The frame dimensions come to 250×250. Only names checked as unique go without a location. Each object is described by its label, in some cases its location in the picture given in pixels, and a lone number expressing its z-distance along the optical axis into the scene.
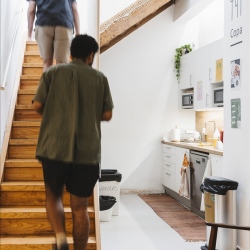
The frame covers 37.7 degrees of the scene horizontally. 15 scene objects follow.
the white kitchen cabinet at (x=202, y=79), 5.41
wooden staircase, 2.90
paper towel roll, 6.08
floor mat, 3.93
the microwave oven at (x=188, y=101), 5.95
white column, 3.18
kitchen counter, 4.19
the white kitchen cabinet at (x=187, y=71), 5.93
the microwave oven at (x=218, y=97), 4.98
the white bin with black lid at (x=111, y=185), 4.65
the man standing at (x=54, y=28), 3.53
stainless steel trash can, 3.21
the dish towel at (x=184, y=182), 4.97
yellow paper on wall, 5.01
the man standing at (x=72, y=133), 2.07
